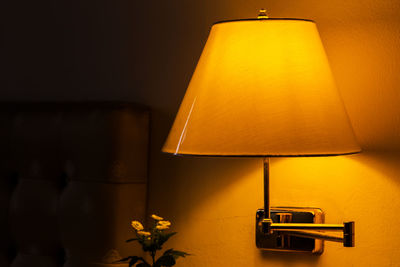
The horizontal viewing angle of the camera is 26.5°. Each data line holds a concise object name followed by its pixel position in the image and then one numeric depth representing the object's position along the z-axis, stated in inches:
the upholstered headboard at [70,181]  66.1
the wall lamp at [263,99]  50.6
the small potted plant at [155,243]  61.3
